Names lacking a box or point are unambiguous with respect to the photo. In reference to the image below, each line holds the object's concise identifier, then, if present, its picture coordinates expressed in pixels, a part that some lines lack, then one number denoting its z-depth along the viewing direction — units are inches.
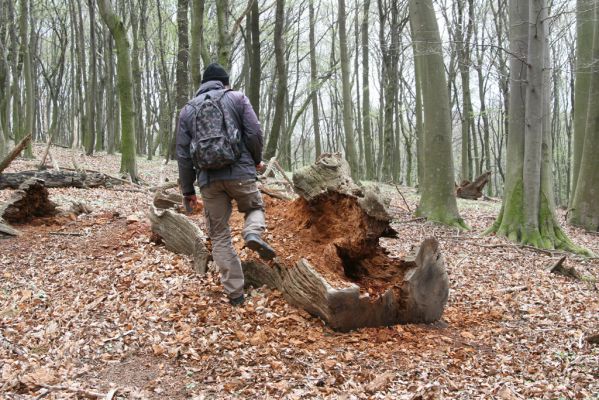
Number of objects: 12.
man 173.6
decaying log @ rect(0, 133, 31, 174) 309.0
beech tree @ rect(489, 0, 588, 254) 325.4
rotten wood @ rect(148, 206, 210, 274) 208.1
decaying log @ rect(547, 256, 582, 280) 268.8
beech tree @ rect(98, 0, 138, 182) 466.6
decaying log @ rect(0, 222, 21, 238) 267.9
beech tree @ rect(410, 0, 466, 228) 385.7
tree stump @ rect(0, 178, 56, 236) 288.2
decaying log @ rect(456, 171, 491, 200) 734.5
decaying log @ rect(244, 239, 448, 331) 161.3
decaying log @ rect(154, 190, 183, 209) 295.6
